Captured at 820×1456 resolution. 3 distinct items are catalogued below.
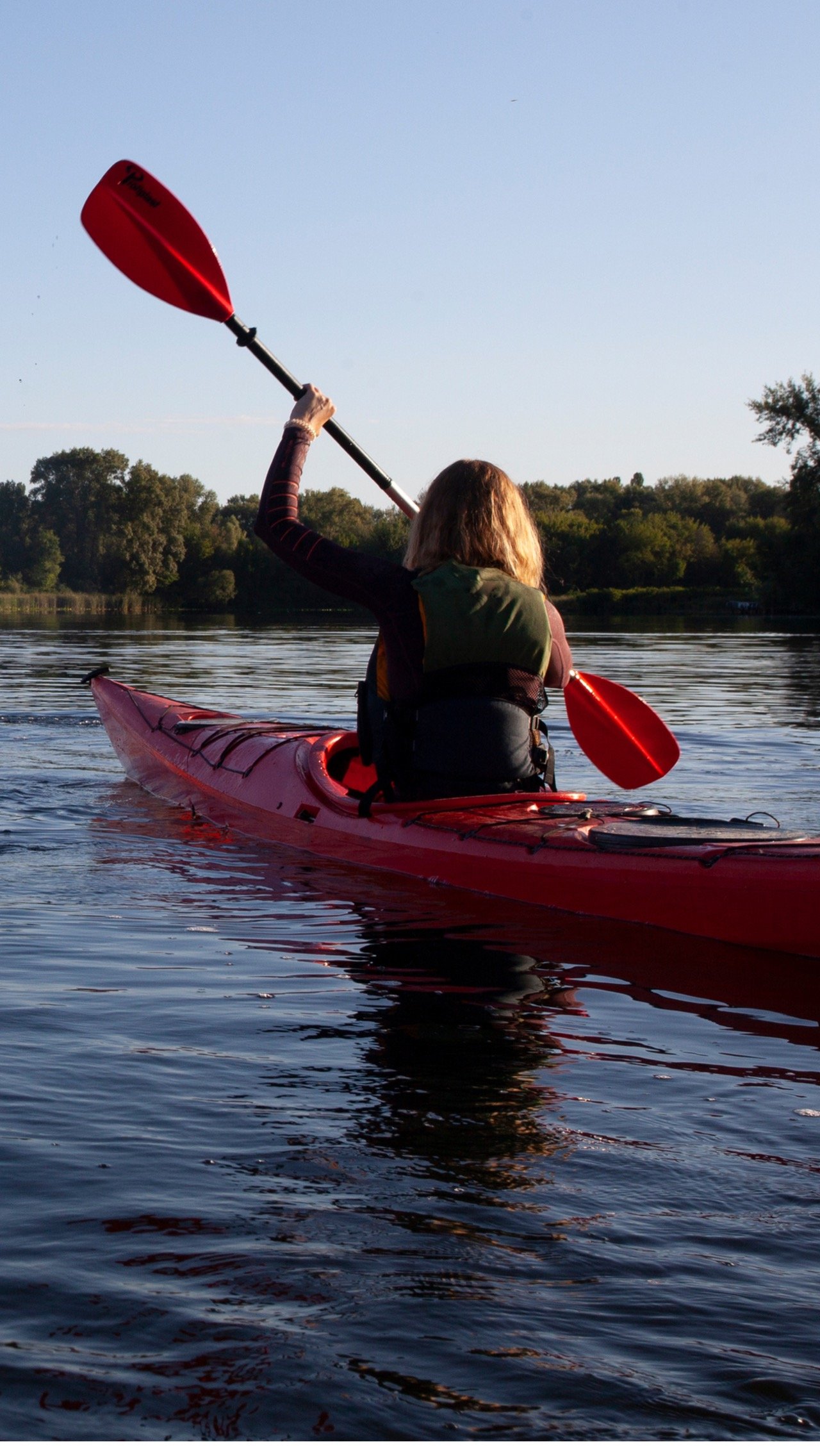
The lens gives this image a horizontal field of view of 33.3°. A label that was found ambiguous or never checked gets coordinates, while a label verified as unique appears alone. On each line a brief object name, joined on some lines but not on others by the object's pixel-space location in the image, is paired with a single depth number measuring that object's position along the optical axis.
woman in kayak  4.72
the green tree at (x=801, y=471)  43.78
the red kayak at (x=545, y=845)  4.21
